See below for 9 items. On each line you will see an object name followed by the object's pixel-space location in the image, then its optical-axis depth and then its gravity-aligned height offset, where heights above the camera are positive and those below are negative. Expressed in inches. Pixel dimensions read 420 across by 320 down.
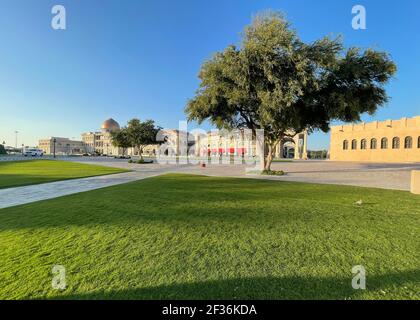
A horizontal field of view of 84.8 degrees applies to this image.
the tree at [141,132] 1443.2 +118.1
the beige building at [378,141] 1711.4 +115.6
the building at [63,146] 5191.9 +86.1
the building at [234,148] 2795.3 +70.7
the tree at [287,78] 570.9 +201.0
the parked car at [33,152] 3282.0 -46.7
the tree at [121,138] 1501.5 +81.7
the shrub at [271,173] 786.8 -68.0
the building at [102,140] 5009.8 +239.2
